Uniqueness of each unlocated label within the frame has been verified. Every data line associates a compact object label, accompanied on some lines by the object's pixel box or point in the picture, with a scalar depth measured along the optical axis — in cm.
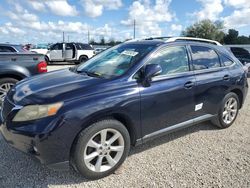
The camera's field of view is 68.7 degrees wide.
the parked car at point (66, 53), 1345
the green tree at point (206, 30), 4250
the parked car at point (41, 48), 1412
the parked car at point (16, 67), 405
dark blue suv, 194
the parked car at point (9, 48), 722
